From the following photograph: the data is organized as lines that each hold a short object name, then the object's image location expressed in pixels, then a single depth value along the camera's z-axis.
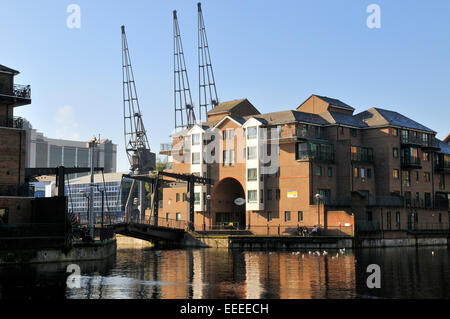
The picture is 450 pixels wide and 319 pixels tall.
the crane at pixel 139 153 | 116.39
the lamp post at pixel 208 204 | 90.75
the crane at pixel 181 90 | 129.25
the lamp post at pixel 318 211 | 76.50
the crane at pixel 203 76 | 127.38
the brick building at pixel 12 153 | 49.16
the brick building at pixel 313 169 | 80.19
